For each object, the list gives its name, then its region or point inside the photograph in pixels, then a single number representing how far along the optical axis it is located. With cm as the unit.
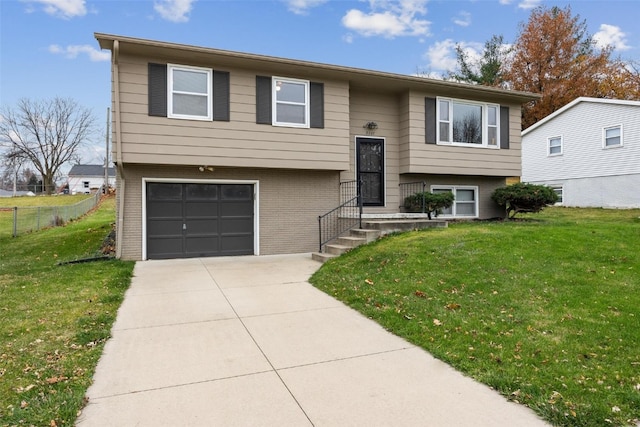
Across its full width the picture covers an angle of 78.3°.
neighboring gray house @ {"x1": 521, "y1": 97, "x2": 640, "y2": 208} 1706
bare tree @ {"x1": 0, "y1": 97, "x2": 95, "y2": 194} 4150
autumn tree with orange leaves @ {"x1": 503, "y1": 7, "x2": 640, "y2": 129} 2558
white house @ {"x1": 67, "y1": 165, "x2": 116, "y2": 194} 5166
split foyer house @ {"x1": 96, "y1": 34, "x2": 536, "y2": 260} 921
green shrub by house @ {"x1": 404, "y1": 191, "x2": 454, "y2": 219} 1121
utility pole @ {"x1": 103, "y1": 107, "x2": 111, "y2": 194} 2522
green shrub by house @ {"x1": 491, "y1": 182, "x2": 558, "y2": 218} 1166
